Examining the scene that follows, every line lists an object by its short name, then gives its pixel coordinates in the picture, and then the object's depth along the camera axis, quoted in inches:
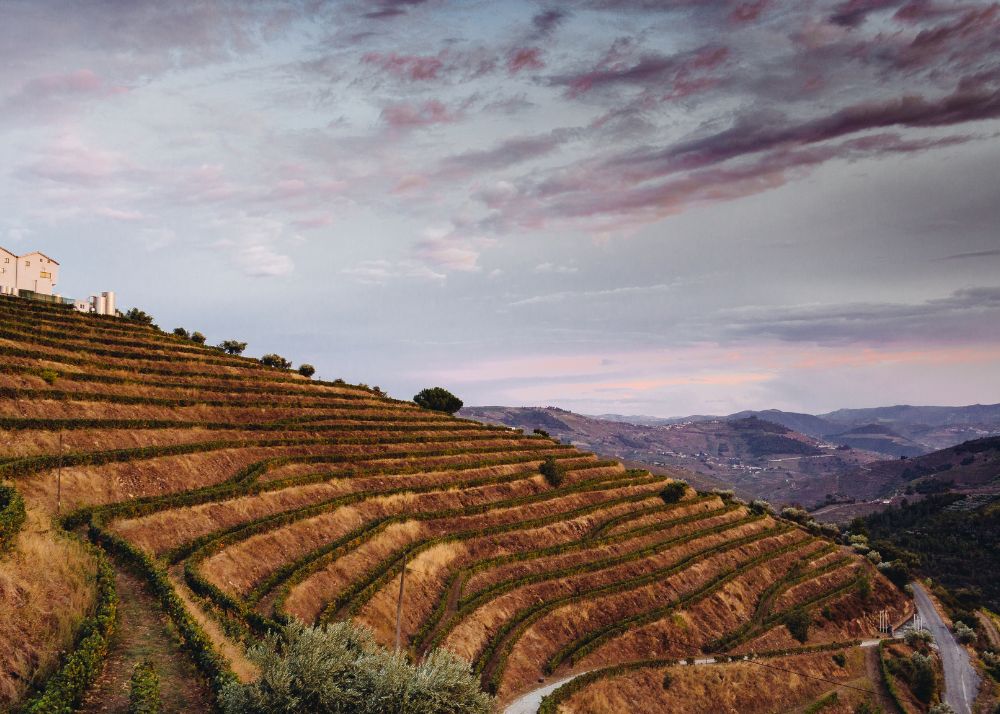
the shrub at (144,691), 762.8
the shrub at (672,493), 3885.3
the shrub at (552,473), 3570.4
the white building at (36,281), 3905.0
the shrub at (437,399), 5802.2
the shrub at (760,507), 4677.7
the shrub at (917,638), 3346.5
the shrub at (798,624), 2918.3
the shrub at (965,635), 3880.4
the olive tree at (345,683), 859.4
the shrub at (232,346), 4869.6
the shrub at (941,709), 2615.7
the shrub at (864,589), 3681.1
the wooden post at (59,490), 1640.4
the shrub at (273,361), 4603.8
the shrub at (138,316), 4251.5
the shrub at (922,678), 2886.3
